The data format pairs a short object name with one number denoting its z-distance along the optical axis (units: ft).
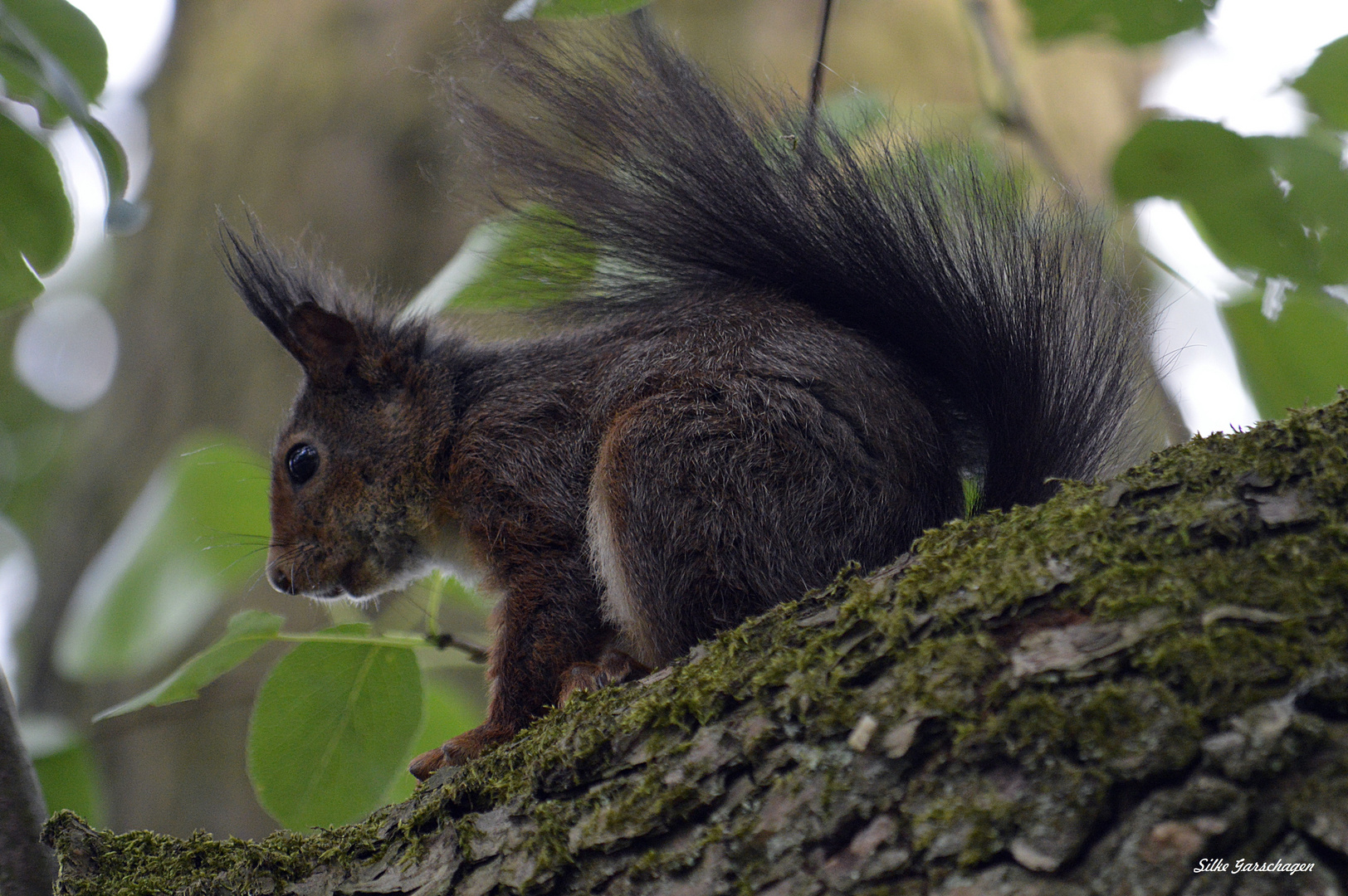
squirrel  13.26
